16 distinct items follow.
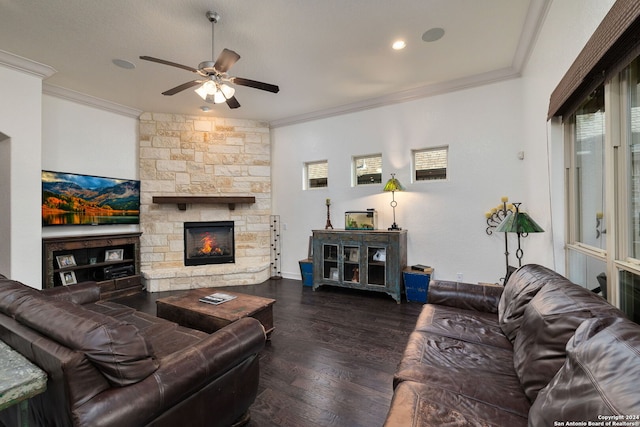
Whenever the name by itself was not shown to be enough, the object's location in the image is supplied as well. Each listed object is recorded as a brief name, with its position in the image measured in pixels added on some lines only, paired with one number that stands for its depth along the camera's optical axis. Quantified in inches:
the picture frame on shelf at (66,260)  150.8
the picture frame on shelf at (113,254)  170.9
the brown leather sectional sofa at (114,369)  39.9
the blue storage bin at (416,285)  147.0
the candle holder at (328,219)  185.2
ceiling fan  94.0
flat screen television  148.9
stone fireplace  187.3
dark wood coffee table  91.9
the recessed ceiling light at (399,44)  115.9
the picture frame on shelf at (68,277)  151.5
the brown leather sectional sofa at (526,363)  31.0
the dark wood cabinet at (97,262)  144.1
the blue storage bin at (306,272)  184.4
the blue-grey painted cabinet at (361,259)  150.9
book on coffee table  103.1
